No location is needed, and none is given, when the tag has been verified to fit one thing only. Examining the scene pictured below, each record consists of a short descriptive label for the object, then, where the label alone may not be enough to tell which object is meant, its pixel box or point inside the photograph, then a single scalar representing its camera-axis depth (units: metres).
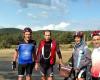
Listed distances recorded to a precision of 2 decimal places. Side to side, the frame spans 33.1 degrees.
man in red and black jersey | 4.99
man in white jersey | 3.95
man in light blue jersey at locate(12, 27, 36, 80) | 5.00
